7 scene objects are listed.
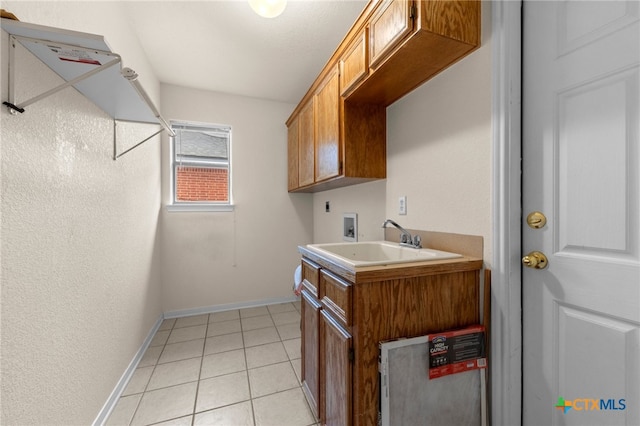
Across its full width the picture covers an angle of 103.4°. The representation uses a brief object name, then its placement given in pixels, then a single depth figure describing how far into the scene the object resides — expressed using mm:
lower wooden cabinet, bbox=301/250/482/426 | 991
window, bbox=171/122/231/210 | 2971
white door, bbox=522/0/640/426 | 804
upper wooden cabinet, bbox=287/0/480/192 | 1092
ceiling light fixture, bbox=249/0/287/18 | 1448
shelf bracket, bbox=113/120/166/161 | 1662
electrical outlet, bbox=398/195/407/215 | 1667
